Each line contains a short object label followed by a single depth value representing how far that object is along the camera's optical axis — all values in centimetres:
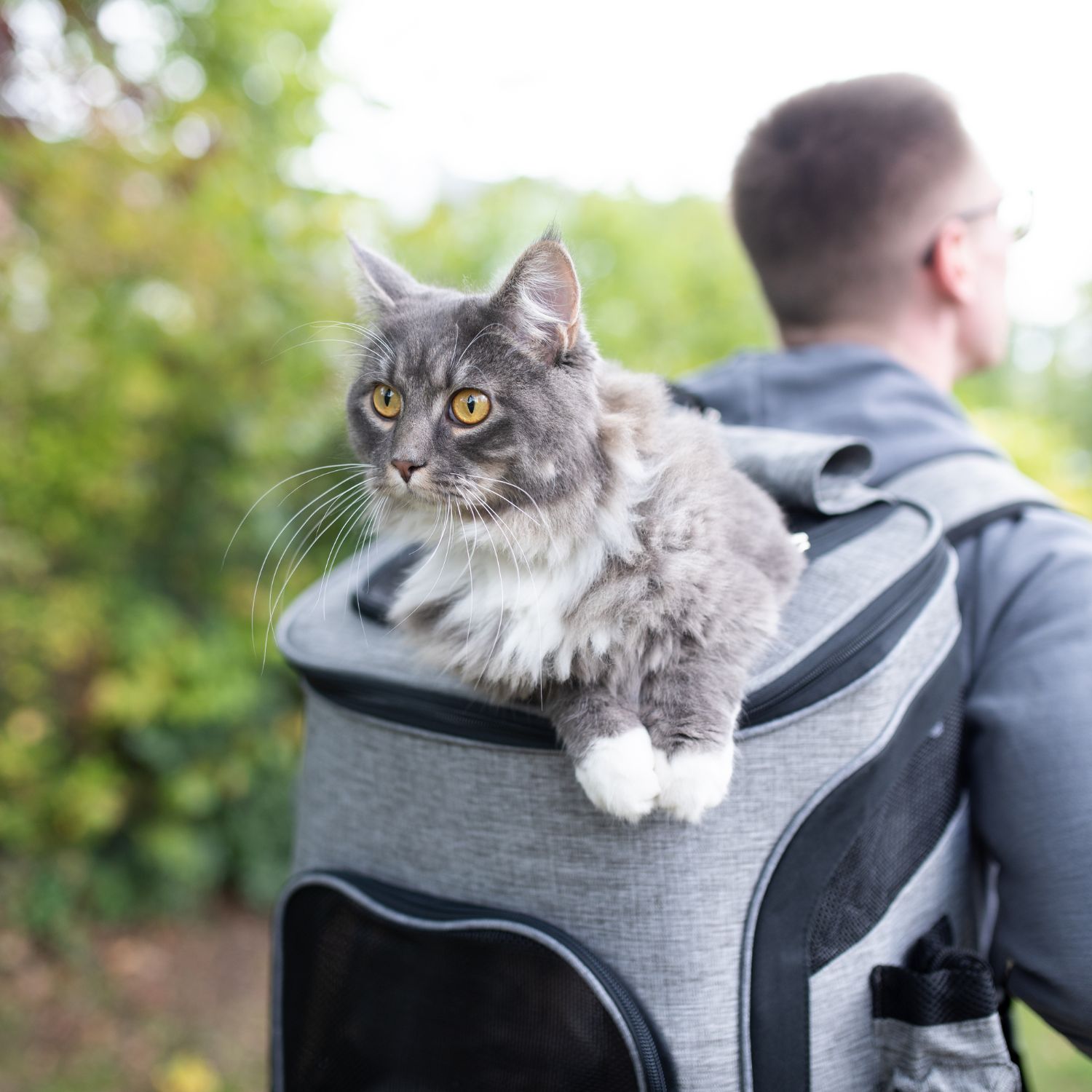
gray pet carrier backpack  106
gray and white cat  112
